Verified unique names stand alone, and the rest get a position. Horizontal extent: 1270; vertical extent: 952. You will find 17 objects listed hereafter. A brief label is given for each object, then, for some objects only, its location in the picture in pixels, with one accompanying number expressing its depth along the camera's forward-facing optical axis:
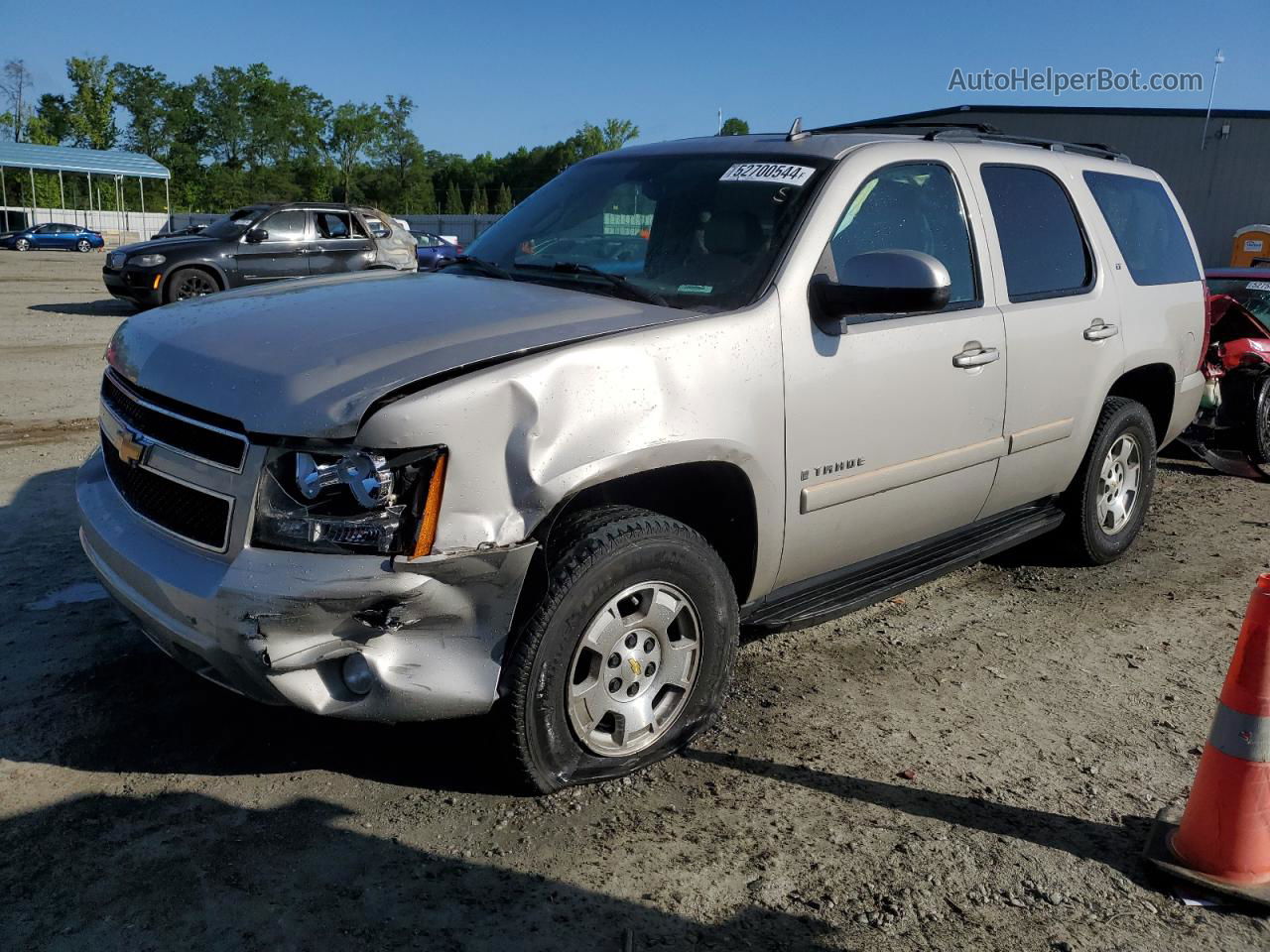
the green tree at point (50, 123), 86.94
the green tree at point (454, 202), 79.38
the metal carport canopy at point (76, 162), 58.22
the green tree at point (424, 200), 92.44
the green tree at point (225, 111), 99.00
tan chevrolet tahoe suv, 2.63
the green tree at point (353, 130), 95.19
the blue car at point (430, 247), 23.76
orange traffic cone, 2.70
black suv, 14.35
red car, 7.44
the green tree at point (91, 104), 88.06
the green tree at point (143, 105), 96.88
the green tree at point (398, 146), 95.94
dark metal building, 27.31
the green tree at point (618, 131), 95.56
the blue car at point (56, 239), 47.47
